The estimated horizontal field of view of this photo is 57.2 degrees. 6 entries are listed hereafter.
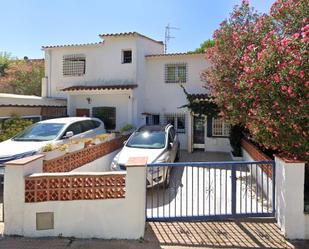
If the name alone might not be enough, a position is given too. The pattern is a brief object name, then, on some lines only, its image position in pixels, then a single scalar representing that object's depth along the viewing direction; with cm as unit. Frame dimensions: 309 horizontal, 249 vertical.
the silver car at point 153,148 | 799
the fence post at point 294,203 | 530
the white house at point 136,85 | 1571
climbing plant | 1452
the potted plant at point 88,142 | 938
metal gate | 593
